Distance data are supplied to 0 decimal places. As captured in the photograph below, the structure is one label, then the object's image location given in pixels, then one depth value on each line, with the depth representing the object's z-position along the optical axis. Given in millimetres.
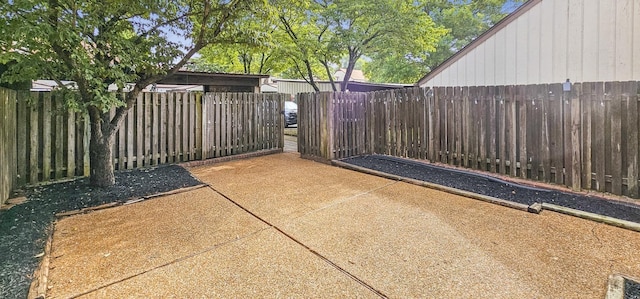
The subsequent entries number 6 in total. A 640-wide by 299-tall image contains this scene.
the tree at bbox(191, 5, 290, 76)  5359
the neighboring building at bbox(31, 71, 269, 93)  10008
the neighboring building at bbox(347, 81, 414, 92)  16381
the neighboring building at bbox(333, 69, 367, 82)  44925
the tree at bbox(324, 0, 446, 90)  11109
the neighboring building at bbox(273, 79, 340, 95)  21812
